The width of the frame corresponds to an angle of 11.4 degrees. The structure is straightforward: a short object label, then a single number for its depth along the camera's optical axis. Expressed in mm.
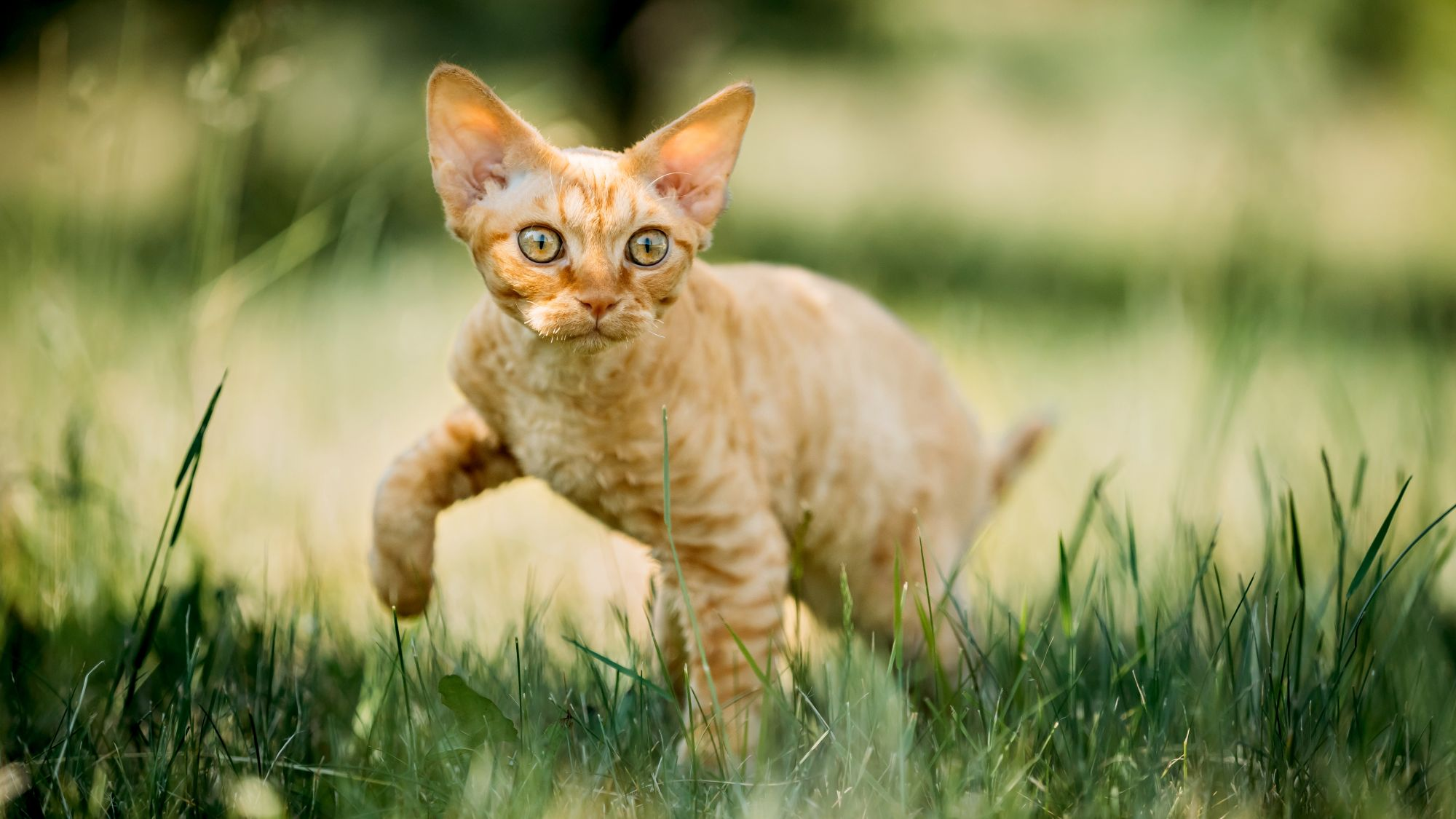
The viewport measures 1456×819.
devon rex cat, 2300
